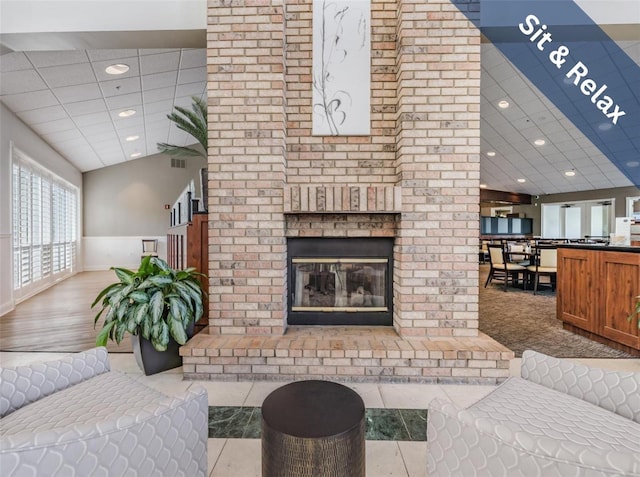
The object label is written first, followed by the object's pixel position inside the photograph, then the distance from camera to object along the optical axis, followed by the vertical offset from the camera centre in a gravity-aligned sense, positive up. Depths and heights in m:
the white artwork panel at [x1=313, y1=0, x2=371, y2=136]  2.61 +1.32
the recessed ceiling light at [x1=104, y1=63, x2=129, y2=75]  4.22 +2.13
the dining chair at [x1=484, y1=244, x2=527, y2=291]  5.72 -0.52
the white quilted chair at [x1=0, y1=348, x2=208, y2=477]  0.78 -0.58
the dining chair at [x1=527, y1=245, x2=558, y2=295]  5.37 -0.48
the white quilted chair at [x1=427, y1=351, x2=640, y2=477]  0.76 -0.60
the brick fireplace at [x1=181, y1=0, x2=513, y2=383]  2.46 +0.37
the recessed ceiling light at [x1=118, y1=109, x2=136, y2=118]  5.68 +2.09
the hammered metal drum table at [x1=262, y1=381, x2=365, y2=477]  1.04 -0.64
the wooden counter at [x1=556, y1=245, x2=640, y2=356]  2.83 -0.52
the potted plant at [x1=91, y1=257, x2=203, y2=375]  2.26 -0.52
